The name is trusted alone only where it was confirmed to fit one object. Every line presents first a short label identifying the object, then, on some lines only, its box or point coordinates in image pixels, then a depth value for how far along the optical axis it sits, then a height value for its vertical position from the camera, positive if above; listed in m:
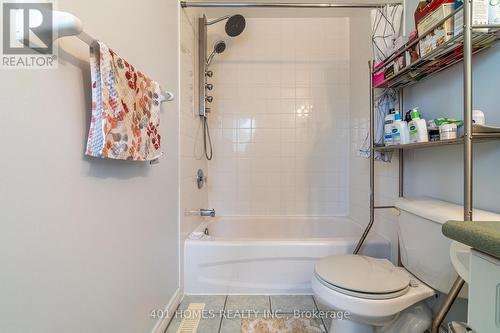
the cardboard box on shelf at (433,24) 0.94 +0.59
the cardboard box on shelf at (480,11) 0.84 +0.53
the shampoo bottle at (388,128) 1.33 +0.20
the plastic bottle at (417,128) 1.12 +0.17
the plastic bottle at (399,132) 1.23 +0.17
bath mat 1.33 -0.89
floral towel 0.70 +0.18
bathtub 1.64 -0.65
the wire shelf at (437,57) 0.88 +0.47
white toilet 0.95 -0.48
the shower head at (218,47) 2.16 +1.05
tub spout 1.83 -0.35
